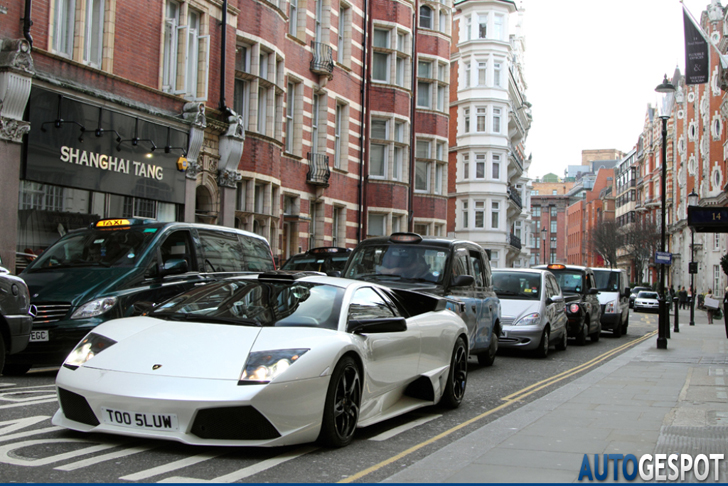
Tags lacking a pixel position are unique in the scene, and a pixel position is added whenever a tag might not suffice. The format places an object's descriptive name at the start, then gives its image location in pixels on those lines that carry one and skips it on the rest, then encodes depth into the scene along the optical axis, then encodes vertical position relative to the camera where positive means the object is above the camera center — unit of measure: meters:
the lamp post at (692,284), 33.12 +0.13
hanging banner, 20.45 +6.11
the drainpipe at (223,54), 21.60 +6.06
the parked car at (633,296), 52.44 -0.76
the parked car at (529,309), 14.55 -0.51
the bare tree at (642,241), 78.38 +4.42
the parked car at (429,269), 11.19 +0.14
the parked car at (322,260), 17.41 +0.37
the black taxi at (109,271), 9.09 +0.00
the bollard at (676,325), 25.80 -1.29
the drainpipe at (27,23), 15.12 +4.74
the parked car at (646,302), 48.62 -1.07
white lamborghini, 5.17 -0.66
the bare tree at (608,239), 87.19 +5.03
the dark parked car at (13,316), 8.14 -0.49
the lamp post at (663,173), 17.48 +2.96
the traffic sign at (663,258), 23.50 +0.83
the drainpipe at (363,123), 32.47 +6.50
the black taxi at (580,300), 18.33 -0.39
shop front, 15.61 +2.32
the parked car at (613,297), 22.28 -0.37
